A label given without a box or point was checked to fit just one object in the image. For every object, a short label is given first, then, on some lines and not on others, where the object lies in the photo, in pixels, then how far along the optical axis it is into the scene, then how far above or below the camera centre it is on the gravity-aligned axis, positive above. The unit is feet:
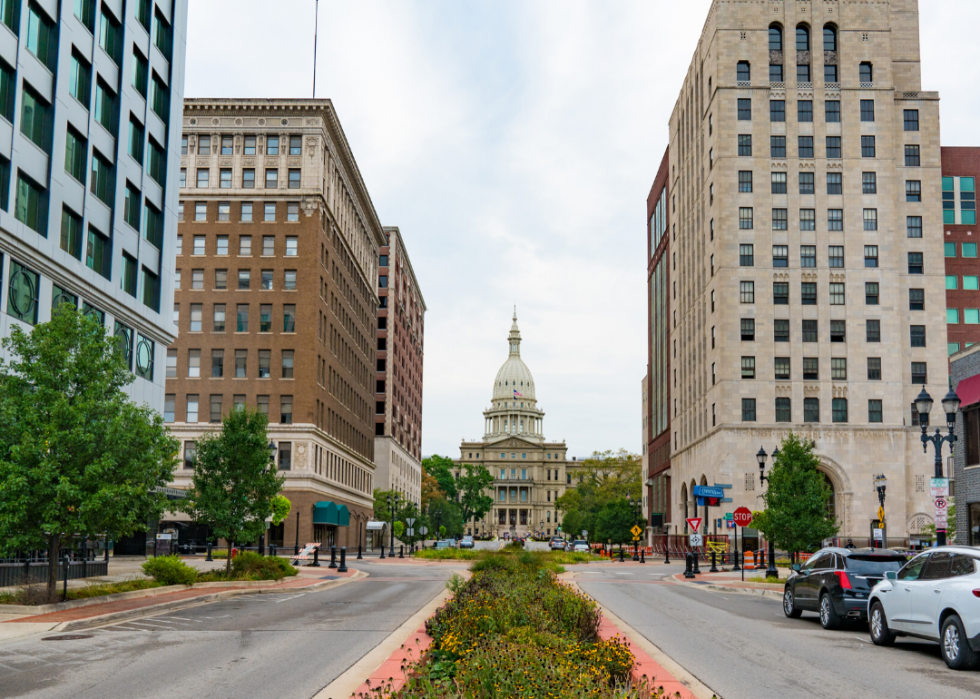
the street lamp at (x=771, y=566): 132.77 -12.20
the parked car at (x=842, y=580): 67.87 -7.09
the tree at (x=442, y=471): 603.67 +3.34
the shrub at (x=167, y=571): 98.32 -9.51
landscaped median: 24.90 -5.98
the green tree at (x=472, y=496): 628.28 -12.08
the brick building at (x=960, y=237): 264.31 +65.37
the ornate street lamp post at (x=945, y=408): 79.41 +5.81
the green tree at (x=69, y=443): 73.46 +2.44
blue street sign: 199.82 -2.69
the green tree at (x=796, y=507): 123.85 -3.53
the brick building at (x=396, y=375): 406.00 +44.34
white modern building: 109.09 +39.90
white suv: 48.75 -6.65
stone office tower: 224.74 +53.55
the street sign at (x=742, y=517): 141.28 -5.44
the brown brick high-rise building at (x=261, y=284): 256.93 +50.54
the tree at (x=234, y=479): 115.14 -0.40
